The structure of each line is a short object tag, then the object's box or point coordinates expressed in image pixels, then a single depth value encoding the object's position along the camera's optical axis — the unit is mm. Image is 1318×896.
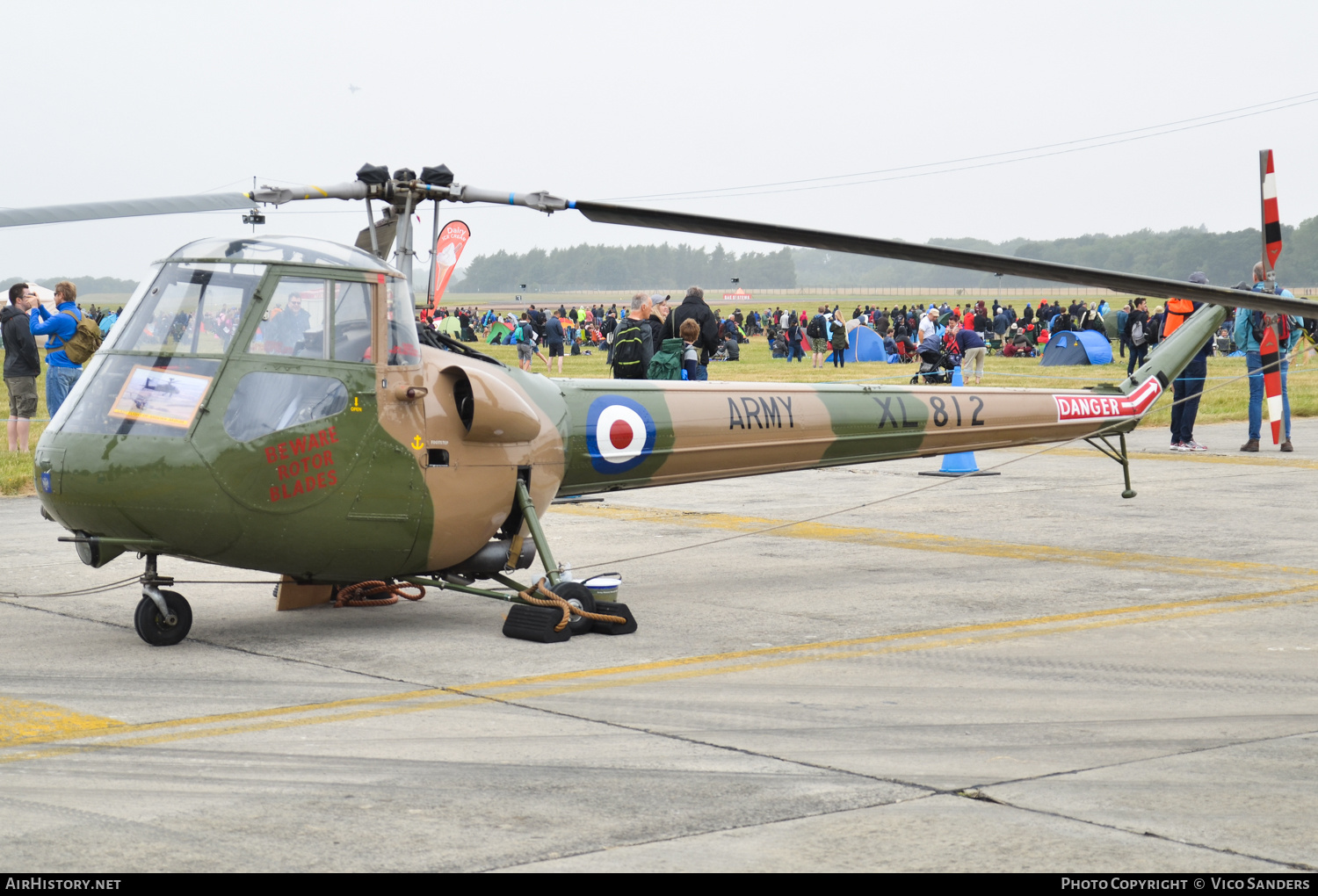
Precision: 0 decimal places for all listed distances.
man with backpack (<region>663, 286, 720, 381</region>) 16484
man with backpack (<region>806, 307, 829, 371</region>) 38969
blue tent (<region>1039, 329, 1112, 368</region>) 36969
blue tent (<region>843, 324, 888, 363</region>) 42688
